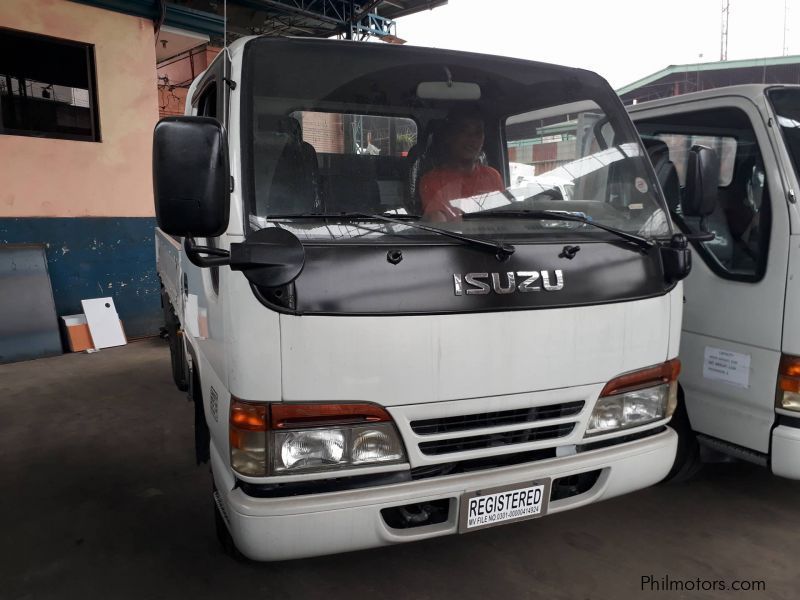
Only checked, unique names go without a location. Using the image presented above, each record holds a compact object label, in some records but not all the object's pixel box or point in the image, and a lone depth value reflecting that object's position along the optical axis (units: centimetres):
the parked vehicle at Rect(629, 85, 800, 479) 260
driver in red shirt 214
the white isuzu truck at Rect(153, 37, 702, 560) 178
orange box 645
